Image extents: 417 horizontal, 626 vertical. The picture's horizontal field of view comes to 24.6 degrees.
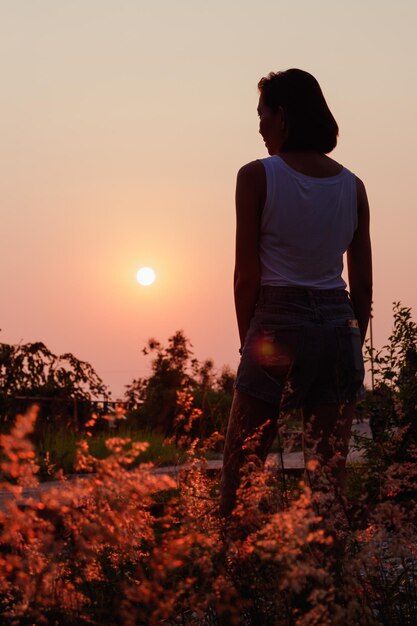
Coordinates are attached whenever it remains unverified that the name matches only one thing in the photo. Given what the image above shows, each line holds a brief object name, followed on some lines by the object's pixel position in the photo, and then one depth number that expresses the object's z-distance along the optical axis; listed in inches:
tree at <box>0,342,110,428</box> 533.6
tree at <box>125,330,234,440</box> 609.3
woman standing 129.4
